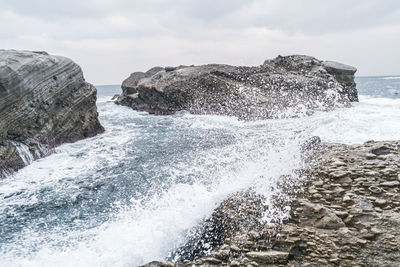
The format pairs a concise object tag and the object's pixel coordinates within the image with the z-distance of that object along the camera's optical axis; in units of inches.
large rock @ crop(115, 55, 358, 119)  911.0
